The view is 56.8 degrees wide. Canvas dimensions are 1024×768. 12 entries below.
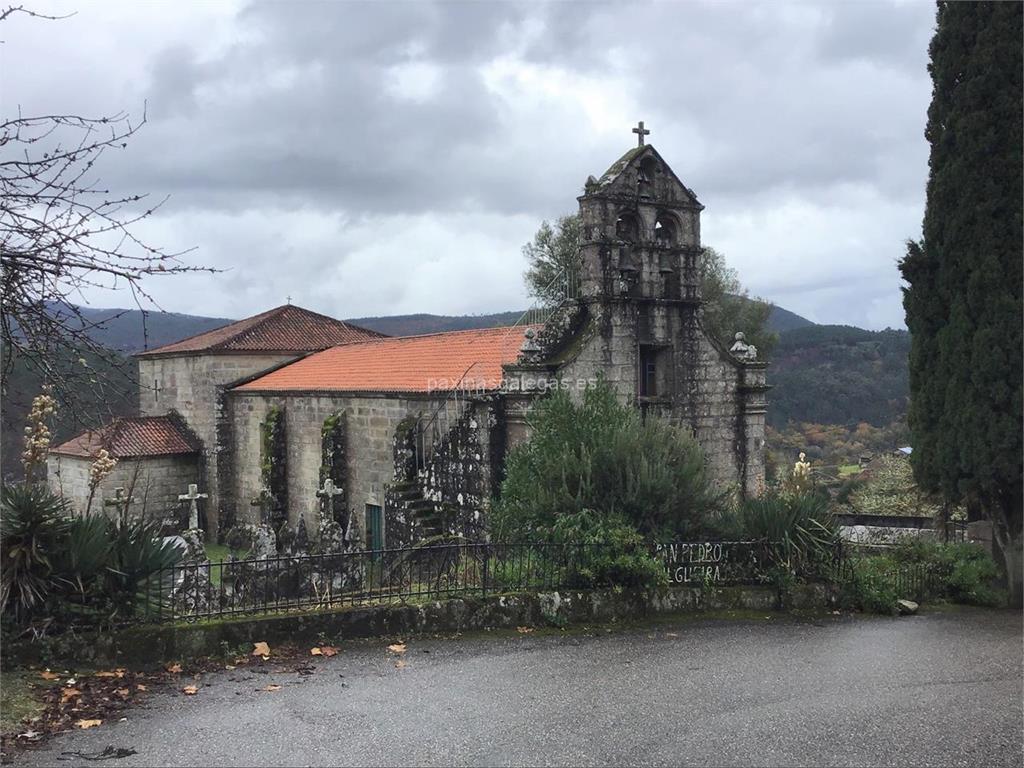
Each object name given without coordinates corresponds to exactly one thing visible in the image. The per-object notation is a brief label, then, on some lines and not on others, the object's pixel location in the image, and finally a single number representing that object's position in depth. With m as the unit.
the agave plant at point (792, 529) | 11.78
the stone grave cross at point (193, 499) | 24.04
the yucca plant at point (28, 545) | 8.13
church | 17.05
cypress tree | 14.21
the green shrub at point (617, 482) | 11.70
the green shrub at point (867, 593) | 11.92
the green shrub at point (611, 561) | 10.74
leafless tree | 5.82
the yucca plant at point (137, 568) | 8.60
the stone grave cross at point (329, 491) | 20.91
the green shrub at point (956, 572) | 13.33
